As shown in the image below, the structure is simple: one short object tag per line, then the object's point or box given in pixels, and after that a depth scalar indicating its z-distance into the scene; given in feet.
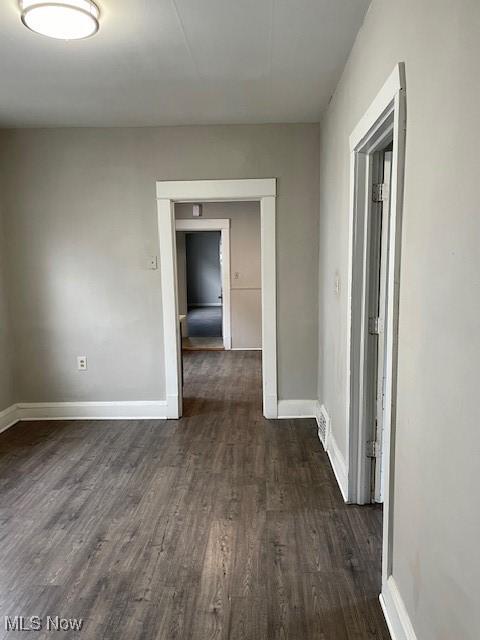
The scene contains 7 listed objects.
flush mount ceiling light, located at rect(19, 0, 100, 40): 6.03
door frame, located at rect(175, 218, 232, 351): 21.66
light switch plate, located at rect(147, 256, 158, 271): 12.59
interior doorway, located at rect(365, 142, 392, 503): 7.52
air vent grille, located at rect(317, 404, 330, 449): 10.68
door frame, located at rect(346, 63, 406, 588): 5.08
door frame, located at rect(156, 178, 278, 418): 12.16
